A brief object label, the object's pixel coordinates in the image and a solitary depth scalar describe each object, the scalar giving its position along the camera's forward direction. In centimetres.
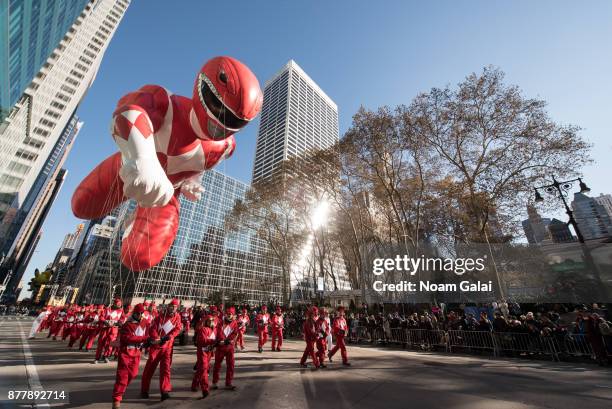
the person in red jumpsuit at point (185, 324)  1282
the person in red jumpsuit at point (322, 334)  784
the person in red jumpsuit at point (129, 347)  434
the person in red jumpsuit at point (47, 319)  1727
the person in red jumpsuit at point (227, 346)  542
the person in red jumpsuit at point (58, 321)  1475
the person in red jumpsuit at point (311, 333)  765
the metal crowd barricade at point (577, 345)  900
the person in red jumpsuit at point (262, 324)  1124
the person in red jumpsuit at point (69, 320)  1249
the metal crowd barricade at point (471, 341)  1102
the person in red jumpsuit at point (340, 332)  812
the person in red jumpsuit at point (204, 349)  488
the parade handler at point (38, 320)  1475
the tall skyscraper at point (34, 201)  6554
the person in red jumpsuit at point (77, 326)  1162
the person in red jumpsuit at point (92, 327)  1054
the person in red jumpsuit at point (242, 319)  1066
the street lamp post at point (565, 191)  1216
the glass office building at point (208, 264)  5616
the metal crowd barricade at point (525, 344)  955
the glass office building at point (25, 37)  2562
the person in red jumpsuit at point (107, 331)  858
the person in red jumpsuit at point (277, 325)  1155
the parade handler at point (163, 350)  480
